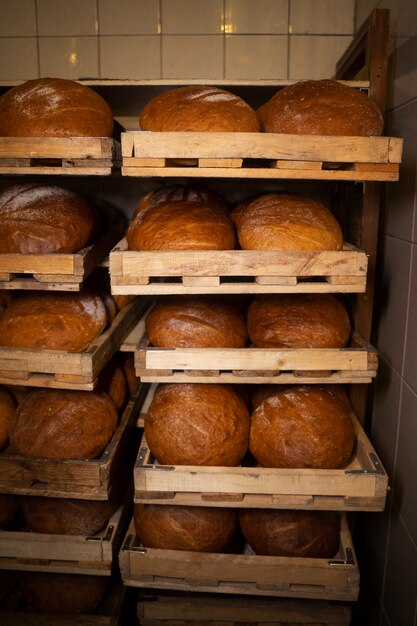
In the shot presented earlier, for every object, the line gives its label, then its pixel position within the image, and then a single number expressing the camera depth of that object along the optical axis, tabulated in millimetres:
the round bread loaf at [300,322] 2064
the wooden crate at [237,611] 2184
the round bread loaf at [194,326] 2094
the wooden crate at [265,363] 2004
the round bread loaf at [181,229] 1924
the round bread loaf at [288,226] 1920
